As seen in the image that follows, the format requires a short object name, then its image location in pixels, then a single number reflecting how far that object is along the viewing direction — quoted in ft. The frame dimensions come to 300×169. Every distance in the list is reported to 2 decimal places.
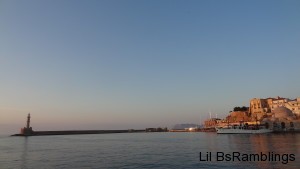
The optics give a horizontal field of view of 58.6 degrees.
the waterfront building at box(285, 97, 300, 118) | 494.59
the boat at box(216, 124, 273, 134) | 449.64
